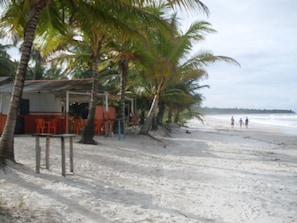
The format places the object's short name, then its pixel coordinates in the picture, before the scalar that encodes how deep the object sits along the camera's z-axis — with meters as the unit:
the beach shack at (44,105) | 16.22
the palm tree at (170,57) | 17.19
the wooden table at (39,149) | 7.60
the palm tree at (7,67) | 31.22
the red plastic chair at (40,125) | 16.22
